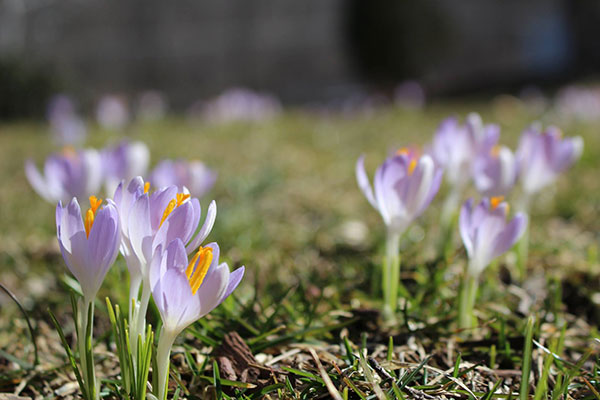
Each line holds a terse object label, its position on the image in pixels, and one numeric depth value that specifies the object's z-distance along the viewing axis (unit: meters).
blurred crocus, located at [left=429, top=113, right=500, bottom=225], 0.61
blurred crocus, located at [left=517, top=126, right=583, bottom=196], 0.60
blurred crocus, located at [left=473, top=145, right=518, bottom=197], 0.58
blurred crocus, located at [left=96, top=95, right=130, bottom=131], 2.01
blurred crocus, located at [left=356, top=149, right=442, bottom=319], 0.52
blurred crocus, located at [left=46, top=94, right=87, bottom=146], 1.39
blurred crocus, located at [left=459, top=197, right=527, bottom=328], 0.51
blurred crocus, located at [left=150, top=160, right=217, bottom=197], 0.62
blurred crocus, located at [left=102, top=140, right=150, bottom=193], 0.62
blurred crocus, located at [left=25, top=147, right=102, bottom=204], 0.60
